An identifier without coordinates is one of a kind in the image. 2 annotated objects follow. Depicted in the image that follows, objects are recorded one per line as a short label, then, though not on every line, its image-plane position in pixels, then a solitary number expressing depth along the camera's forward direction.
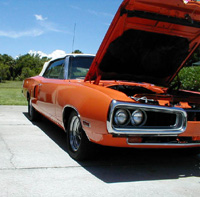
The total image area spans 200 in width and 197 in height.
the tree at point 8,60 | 62.86
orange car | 3.05
